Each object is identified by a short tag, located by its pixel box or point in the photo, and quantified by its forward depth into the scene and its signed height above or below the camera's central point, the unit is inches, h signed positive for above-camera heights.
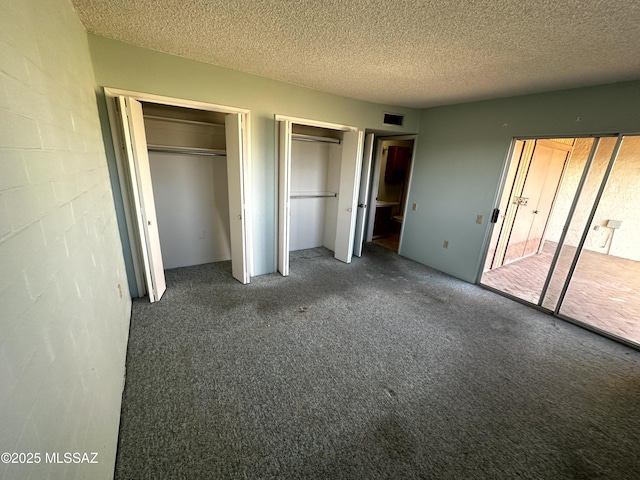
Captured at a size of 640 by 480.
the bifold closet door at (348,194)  149.2 -12.9
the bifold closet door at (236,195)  111.7 -13.4
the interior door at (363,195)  163.2 -13.9
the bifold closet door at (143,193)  90.9 -12.2
